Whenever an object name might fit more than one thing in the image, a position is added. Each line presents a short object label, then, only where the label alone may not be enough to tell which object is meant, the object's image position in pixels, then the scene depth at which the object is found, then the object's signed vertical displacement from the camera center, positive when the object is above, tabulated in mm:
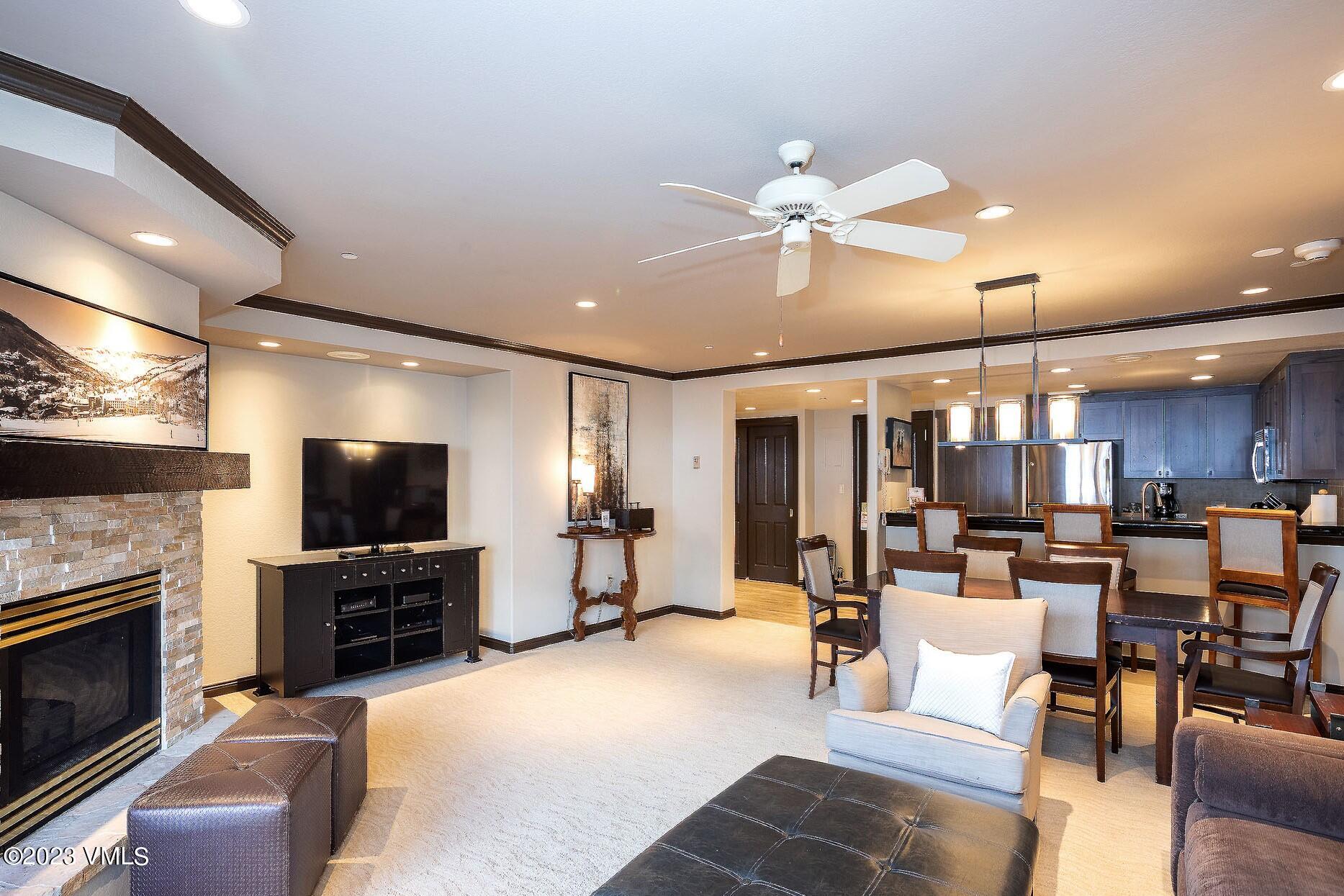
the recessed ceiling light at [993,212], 2824 +1027
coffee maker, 7113 -402
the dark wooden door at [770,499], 9016 -446
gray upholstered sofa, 1759 -1018
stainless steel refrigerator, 7488 -123
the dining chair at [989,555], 4766 -618
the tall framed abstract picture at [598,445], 6250 +198
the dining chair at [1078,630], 3400 -818
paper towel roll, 4762 -313
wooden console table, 5973 -1108
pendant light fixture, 4203 +275
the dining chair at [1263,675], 3068 -990
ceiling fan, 1911 +772
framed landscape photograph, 2123 +326
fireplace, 2229 -820
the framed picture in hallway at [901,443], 6535 +212
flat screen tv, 4824 -197
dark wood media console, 4469 -1011
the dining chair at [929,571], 3840 -593
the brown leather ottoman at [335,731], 2703 -1034
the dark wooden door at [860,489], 8727 -305
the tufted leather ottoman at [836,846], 1777 -1058
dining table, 3303 -787
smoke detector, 3188 +987
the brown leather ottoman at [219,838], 2133 -1134
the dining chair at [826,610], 4441 -963
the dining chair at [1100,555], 4285 -556
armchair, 2588 -1027
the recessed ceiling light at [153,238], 2469 +816
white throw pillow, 2785 -909
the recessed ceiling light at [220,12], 1556 +1025
